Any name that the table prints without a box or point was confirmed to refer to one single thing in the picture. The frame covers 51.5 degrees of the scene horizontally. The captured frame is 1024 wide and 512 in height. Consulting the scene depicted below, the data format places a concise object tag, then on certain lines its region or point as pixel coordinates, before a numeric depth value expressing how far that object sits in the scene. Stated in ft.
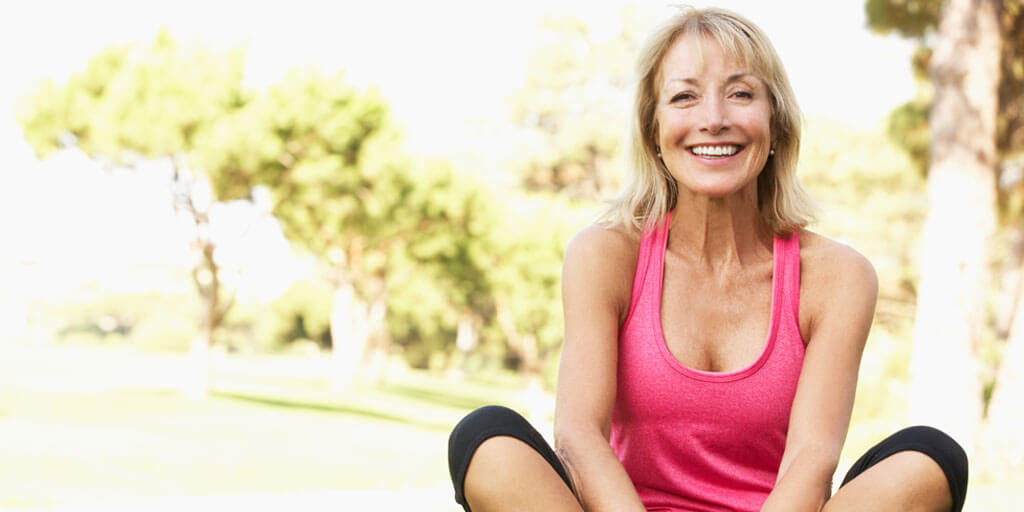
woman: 6.91
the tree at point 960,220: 27.25
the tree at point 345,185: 63.00
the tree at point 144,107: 58.54
